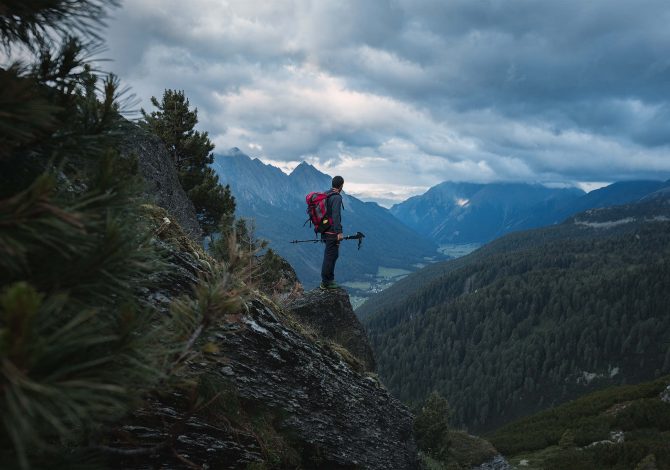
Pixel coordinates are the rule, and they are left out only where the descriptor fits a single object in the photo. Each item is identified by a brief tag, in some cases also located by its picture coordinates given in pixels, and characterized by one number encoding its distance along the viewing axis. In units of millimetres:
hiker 14585
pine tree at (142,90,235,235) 27797
